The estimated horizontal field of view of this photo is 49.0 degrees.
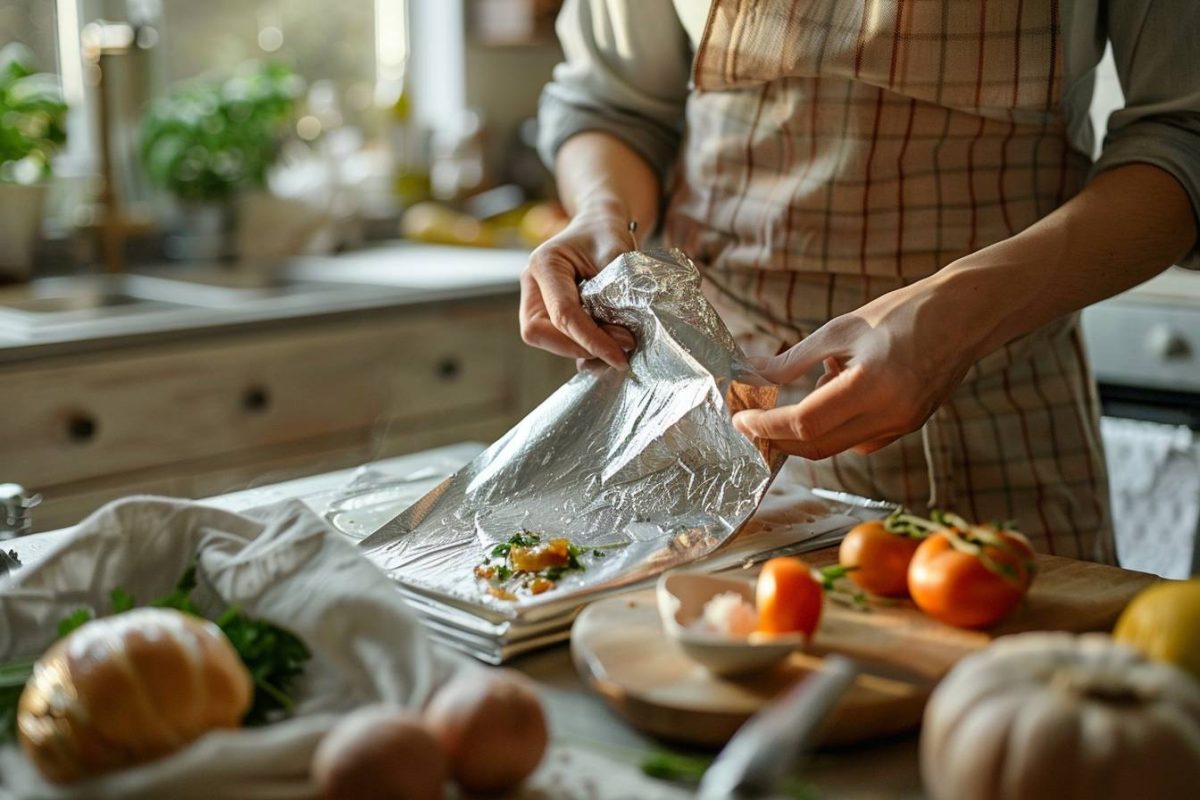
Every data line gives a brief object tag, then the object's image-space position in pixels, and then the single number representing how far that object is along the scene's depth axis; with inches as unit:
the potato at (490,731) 24.5
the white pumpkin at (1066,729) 21.4
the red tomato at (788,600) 30.0
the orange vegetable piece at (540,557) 37.2
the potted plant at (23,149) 81.6
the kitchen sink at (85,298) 84.6
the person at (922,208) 41.3
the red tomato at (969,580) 31.5
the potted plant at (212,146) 95.5
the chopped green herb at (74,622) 30.0
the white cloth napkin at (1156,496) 65.2
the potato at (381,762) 23.0
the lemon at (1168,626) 25.5
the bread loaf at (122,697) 24.1
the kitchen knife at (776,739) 21.8
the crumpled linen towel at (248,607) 24.2
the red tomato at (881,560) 34.0
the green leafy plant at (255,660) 28.2
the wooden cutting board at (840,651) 27.8
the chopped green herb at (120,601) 31.3
